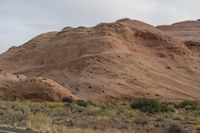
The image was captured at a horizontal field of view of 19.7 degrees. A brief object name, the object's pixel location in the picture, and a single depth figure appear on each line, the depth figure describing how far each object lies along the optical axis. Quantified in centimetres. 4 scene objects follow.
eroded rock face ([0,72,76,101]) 5881
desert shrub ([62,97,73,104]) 5508
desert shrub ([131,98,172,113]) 4439
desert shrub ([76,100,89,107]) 4680
